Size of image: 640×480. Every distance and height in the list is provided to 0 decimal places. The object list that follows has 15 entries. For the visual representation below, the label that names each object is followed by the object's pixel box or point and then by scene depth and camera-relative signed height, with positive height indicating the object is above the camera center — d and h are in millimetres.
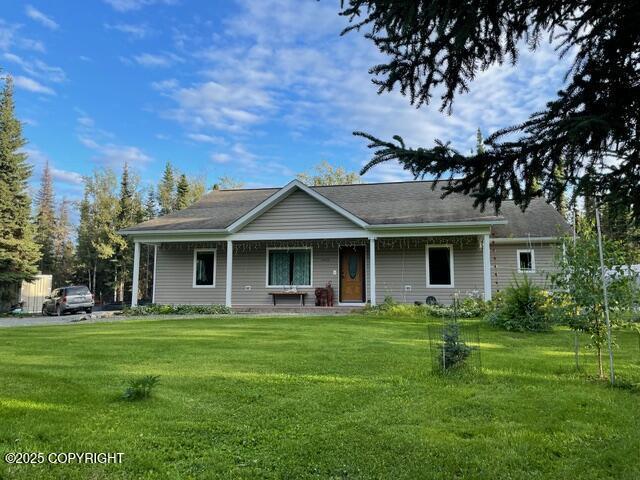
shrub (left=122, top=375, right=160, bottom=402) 4605 -1086
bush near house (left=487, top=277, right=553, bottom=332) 10289 -632
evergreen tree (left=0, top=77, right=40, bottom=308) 25234 +4316
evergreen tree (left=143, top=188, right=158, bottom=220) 38400 +6868
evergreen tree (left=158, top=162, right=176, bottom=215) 39562 +8265
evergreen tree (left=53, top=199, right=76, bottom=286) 37500 +3008
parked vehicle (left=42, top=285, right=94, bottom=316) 19156 -714
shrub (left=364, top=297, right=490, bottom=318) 13375 -741
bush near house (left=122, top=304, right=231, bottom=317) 15477 -890
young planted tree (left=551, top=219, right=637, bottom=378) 5676 +11
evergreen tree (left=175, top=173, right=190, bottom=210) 37094 +7606
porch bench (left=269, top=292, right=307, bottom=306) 16595 -389
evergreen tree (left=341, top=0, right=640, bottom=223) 2918 +1386
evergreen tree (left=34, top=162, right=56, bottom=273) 37094 +5867
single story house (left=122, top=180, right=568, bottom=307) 15711 +1322
